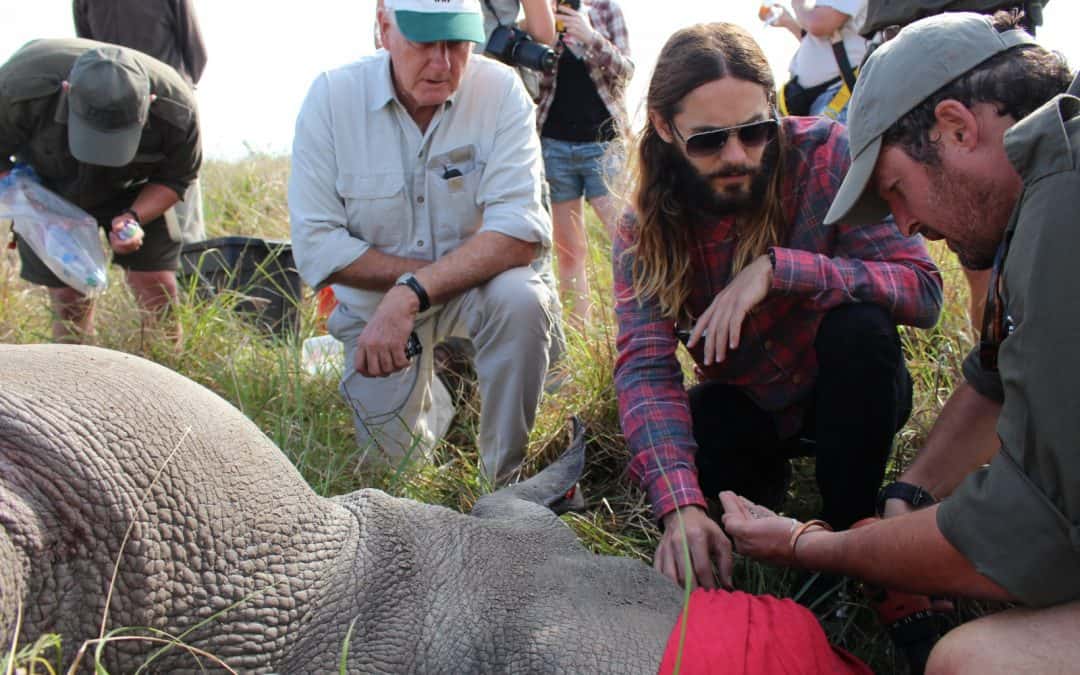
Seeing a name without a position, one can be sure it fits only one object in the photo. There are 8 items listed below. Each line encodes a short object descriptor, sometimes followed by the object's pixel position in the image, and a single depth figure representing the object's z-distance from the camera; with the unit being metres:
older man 3.37
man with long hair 2.61
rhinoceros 1.56
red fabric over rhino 1.75
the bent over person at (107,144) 4.16
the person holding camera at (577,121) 4.62
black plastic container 5.22
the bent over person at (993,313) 1.60
